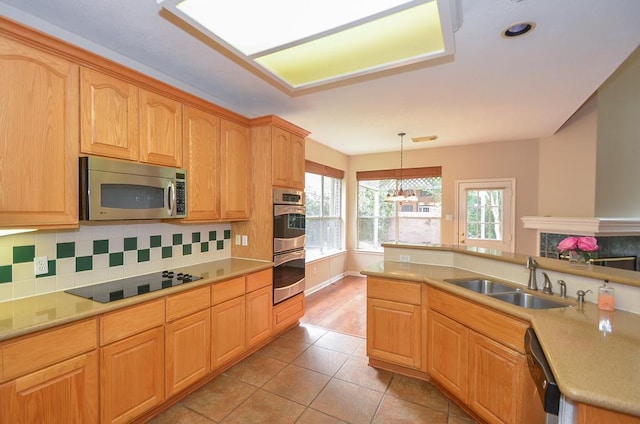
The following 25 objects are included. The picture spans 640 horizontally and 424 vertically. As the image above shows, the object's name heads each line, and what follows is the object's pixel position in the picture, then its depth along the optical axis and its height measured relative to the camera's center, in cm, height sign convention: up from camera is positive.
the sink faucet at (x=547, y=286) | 198 -53
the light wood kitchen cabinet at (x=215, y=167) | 261 +41
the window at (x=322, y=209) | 514 -1
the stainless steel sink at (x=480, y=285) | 235 -63
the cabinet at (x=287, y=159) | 324 +59
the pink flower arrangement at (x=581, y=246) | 192 -24
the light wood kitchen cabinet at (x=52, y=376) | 139 -89
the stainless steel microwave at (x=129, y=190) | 187 +13
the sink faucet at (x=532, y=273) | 209 -46
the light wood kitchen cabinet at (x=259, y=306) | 286 -102
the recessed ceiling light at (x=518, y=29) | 186 +120
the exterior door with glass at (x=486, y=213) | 498 -7
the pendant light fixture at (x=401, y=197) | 450 +19
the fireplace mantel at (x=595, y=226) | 369 -21
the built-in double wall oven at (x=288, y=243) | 323 -41
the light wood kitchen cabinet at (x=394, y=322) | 248 -101
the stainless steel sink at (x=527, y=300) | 192 -65
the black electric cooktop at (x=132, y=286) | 193 -59
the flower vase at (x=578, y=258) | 201 -34
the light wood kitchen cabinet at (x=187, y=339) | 212 -103
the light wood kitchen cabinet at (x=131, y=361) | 175 -101
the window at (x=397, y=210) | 562 -2
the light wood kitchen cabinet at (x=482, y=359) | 167 -100
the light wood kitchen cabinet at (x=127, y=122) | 190 +64
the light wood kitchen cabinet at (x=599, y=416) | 95 -69
